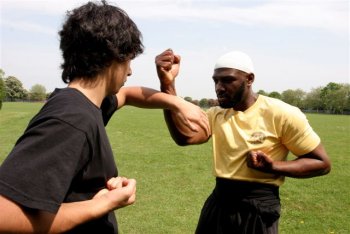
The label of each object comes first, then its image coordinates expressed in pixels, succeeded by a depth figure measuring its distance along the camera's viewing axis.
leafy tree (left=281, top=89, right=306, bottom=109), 137.30
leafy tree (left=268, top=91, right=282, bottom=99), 134.71
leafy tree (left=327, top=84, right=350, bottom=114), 112.63
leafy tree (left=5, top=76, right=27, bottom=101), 123.88
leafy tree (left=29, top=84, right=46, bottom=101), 148.00
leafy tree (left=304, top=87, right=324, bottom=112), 125.81
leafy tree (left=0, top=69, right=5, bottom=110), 44.33
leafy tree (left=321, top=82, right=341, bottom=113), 116.38
